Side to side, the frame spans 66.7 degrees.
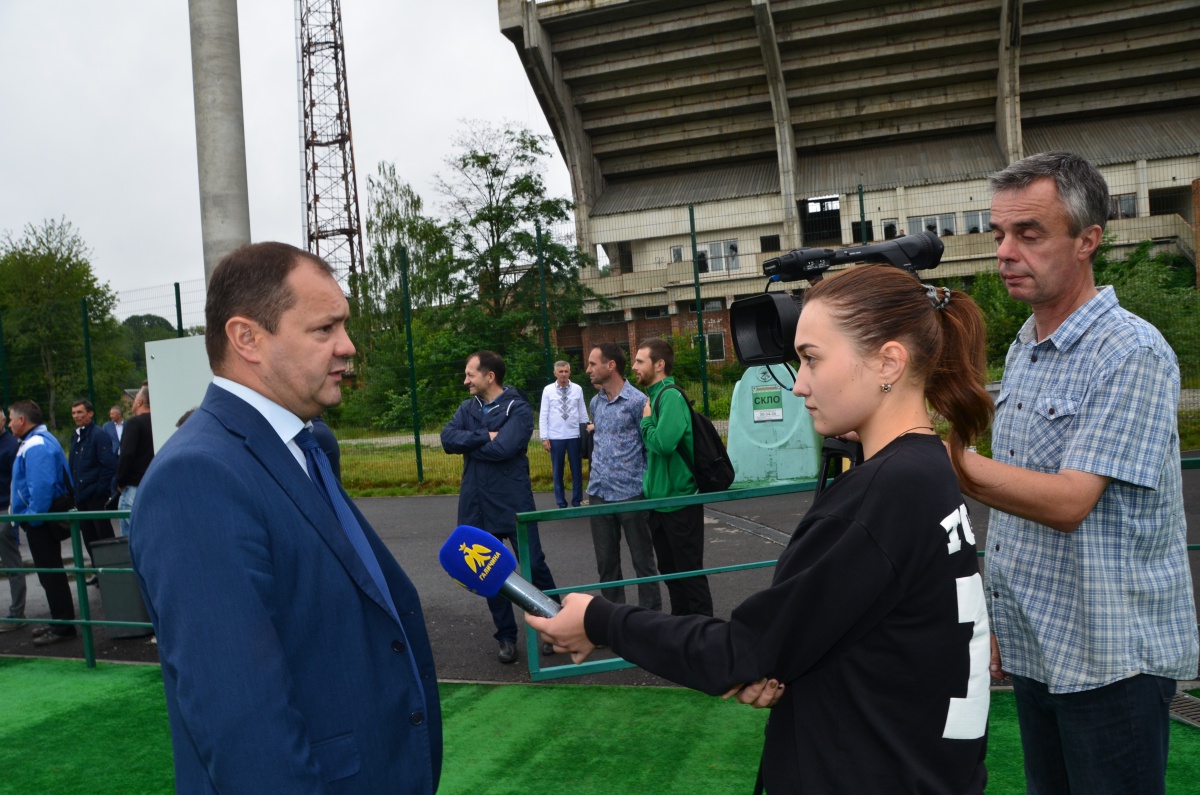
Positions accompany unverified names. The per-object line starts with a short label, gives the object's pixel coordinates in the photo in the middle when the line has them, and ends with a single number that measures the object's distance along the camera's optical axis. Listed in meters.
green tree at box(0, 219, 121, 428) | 14.66
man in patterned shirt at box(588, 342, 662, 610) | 6.32
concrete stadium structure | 33.16
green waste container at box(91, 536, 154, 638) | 6.79
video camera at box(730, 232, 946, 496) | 2.01
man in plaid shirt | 2.02
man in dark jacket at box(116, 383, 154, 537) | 8.20
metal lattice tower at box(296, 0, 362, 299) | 49.62
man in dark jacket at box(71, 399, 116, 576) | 8.67
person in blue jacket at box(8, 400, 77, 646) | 7.37
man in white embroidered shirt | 11.46
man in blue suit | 1.53
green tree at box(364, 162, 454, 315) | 14.51
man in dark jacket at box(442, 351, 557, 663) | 6.22
